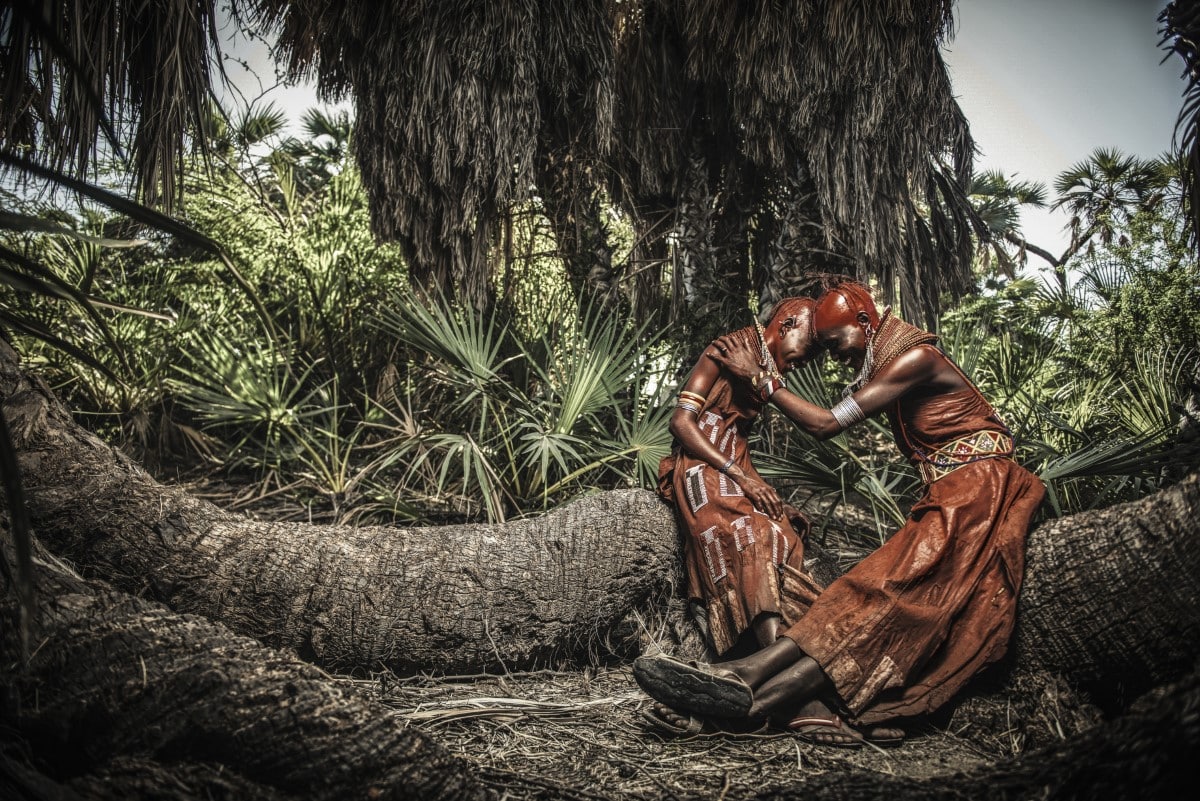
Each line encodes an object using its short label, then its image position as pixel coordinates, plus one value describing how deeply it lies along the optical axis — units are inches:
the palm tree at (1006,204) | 395.9
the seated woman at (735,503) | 128.0
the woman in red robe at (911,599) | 113.0
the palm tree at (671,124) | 193.0
